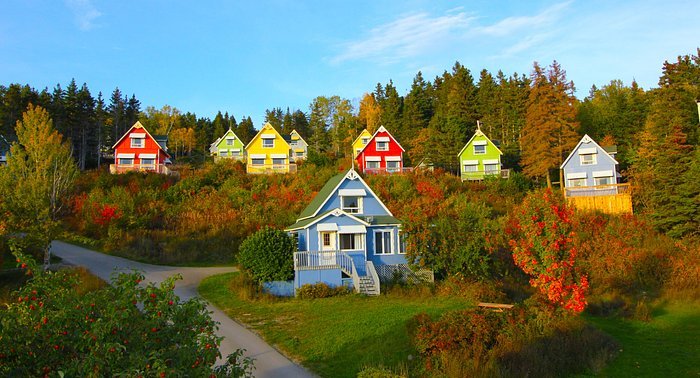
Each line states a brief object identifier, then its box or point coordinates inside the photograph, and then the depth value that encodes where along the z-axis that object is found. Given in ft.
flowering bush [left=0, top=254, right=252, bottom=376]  17.89
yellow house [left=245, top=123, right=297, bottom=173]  190.29
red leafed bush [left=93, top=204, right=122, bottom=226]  115.85
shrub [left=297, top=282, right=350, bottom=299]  73.56
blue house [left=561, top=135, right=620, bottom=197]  149.89
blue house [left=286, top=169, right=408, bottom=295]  77.05
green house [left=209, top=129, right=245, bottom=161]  218.79
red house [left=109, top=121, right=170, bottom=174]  183.11
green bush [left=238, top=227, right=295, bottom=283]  77.20
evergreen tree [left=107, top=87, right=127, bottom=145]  265.34
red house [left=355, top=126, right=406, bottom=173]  191.93
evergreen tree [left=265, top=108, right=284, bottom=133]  352.94
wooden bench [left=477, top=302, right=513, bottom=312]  55.10
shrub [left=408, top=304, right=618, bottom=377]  39.65
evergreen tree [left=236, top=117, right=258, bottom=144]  301.63
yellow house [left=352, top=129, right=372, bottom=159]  220.64
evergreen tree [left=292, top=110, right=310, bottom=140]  328.64
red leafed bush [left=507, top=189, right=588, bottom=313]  51.21
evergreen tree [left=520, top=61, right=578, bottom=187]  161.07
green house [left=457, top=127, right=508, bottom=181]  179.42
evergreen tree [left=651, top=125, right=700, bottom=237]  96.12
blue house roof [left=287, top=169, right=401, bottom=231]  92.53
